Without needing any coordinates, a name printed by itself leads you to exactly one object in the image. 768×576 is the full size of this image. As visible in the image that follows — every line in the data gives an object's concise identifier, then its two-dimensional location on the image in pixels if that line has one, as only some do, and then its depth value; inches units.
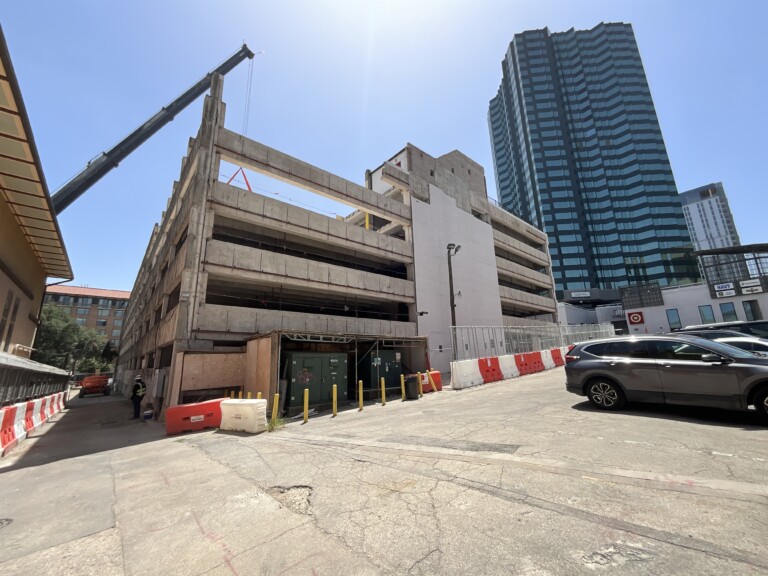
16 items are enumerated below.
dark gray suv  231.6
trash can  559.8
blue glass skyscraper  3213.6
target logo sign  1720.0
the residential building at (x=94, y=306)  3432.6
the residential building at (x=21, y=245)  406.9
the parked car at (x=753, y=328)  610.2
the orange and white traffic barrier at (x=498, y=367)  601.0
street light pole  853.5
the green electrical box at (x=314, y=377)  519.2
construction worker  620.1
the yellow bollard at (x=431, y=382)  618.8
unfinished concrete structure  596.4
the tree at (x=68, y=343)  1943.9
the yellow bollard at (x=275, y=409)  397.5
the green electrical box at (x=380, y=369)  661.9
